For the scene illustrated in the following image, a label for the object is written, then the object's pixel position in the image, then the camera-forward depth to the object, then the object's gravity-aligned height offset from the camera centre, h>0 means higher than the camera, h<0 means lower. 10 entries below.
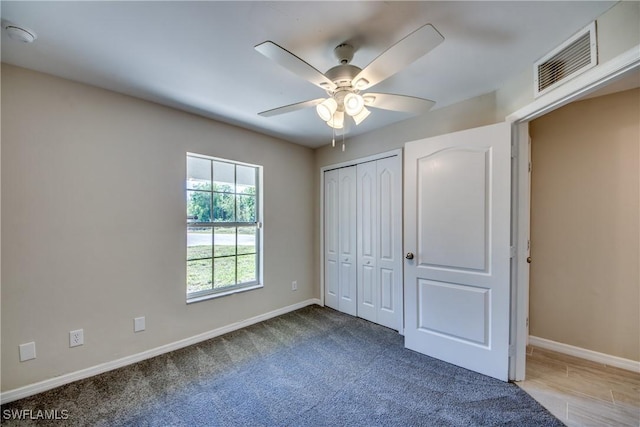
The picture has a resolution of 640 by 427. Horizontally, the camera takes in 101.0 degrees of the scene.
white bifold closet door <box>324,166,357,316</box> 3.52 -0.38
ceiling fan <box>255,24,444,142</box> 1.21 +0.76
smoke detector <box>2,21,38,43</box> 1.48 +1.03
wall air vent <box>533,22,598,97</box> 1.46 +0.93
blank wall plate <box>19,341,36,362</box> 1.87 -1.00
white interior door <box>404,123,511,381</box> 2.06 -0.30
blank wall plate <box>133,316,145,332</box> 2.36 -1.01
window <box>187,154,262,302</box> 2.82 -0.18
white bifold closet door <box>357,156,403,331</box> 3.01 -0.36
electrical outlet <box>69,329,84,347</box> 2.05 -0.99
